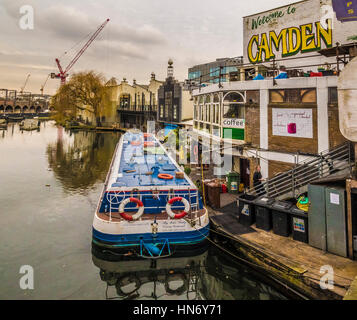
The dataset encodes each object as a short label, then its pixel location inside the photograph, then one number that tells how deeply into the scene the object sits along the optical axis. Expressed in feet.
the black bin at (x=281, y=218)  30.53
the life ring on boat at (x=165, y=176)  40.11
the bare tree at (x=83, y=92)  205.26
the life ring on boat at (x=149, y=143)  66.95
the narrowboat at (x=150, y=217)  31.71
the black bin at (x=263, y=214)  32.48
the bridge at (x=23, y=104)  468.34
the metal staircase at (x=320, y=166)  32.50
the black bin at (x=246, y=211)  34.09
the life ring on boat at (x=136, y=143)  68.13
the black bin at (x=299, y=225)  28.76
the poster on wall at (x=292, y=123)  38.58
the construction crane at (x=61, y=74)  405.70
